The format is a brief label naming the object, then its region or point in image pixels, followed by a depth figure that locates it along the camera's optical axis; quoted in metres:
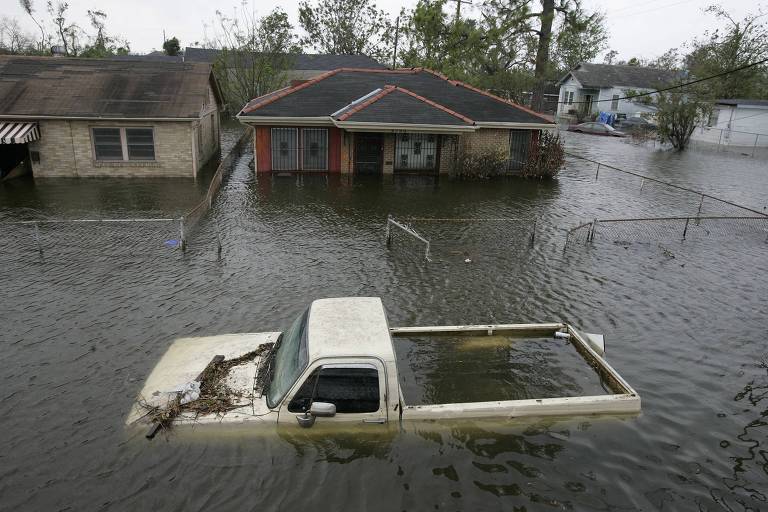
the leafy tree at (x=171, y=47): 67.44
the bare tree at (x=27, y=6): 65.81
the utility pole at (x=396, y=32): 62.69
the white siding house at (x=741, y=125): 39.84
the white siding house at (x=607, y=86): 56.25
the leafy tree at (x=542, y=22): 30.28
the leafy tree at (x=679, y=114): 36.56
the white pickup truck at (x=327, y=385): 6.34
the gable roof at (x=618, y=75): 56.84
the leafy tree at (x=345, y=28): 67.38
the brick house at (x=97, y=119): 21.11
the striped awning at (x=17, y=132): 19.53
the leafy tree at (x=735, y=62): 47.25
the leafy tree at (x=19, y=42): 75.71
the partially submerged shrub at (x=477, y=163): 24.27
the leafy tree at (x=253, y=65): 40.34
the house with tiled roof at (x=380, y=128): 22.38
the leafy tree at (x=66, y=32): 65.69
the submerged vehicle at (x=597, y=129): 46.19
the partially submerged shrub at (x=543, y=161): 25.06
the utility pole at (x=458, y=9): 31.46
